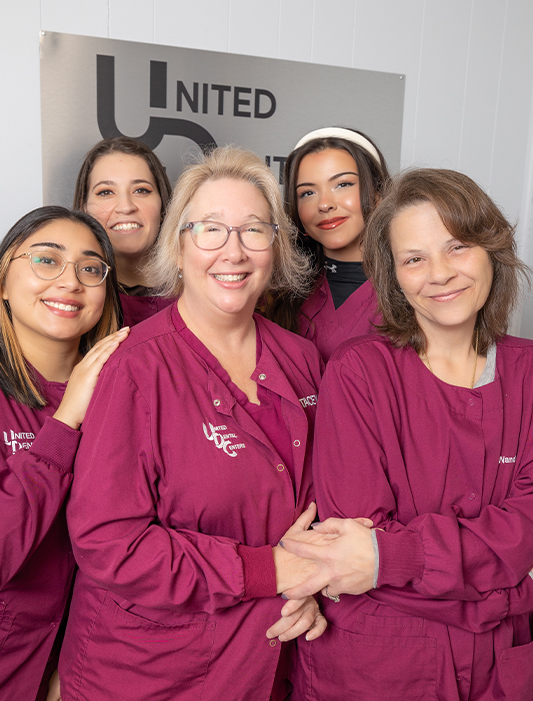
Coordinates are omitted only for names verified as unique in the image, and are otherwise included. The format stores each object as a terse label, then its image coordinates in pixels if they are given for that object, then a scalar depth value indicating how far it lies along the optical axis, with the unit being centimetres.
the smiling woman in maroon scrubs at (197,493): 144
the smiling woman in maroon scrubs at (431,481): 147
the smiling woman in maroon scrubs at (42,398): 159
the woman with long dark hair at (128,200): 247
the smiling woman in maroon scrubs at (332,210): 245
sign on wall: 279
